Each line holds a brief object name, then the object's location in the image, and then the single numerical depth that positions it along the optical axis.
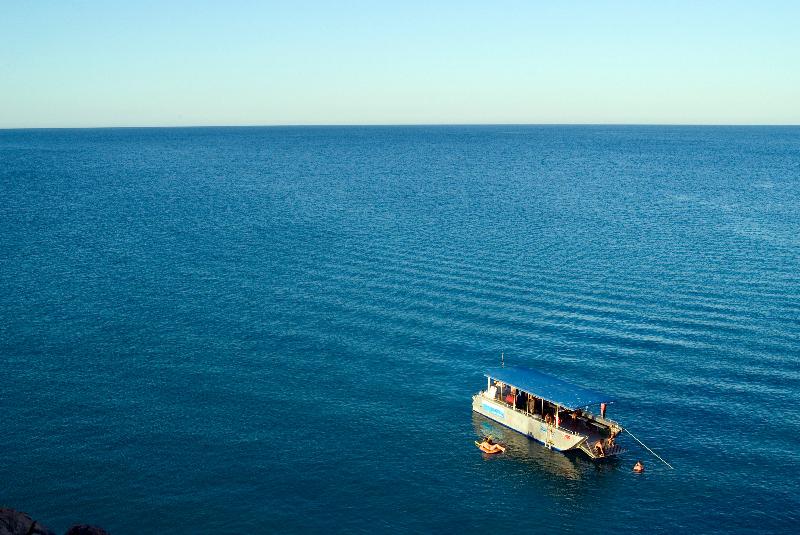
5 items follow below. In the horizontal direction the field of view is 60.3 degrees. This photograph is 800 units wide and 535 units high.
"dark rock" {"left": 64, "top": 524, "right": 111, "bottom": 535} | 32.57
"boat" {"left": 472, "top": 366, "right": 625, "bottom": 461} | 55.50
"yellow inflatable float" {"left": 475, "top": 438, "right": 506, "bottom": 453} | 55.50
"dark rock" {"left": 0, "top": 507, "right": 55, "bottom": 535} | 31.43
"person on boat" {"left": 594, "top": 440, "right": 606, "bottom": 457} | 54.75
